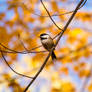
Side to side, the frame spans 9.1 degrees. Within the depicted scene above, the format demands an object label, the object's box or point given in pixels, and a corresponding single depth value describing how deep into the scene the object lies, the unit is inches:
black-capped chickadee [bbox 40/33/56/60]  388.8
